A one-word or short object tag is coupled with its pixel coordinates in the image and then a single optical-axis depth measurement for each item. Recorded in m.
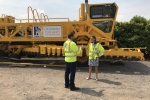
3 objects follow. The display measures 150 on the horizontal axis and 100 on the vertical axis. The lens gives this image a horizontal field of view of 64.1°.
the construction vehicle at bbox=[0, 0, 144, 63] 5.41
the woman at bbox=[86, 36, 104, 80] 4.30
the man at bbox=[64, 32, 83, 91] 3.61
